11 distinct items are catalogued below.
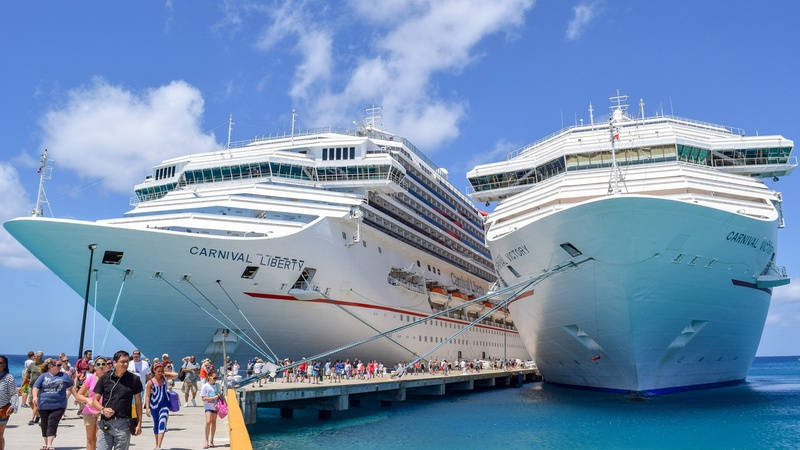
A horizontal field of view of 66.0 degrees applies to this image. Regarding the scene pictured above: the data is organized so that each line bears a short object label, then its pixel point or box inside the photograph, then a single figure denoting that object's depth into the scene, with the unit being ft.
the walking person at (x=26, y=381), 42.21
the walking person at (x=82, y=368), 44.38
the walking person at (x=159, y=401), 28.22
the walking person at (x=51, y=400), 26.91
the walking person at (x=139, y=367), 35.63
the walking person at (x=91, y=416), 23.72
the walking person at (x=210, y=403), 31.01
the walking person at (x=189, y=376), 53.16
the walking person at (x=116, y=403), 20.77
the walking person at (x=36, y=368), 39.58
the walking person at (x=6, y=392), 22.57
